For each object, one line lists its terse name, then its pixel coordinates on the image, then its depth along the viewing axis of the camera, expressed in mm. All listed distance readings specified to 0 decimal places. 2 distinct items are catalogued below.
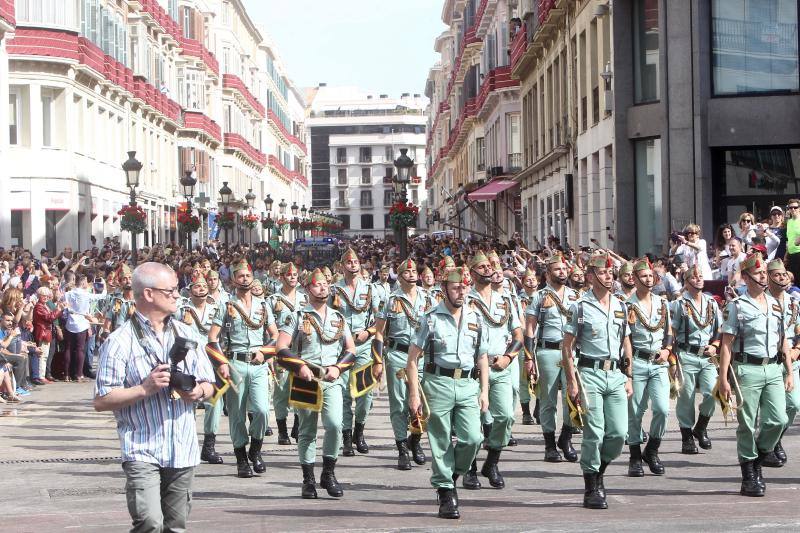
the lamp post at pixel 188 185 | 37469
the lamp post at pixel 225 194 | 45800
